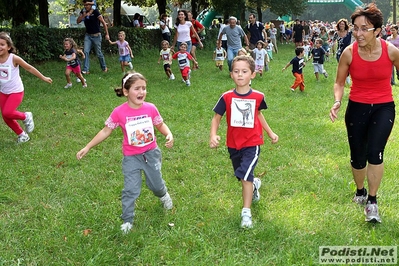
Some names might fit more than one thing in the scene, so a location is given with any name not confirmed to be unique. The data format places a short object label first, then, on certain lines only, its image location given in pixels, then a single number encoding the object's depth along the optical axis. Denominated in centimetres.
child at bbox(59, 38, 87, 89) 1232
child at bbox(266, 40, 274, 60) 2074
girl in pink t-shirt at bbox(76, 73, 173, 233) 429
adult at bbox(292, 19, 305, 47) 2670
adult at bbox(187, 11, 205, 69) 1636
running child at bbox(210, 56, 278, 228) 437
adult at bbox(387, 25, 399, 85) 1243
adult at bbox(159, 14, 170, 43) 2041
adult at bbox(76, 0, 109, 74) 1406
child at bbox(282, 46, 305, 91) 1215
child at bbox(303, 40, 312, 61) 2134
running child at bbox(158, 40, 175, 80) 1401
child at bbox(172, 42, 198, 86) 1307
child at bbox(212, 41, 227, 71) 1628
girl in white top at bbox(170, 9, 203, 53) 1429
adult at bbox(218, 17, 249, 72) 1402
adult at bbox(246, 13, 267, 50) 1520
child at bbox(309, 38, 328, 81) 1371
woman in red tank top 423
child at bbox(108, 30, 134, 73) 1523
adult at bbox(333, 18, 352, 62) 1181
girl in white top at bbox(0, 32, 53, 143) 709
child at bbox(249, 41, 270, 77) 1484
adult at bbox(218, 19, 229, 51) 1964
